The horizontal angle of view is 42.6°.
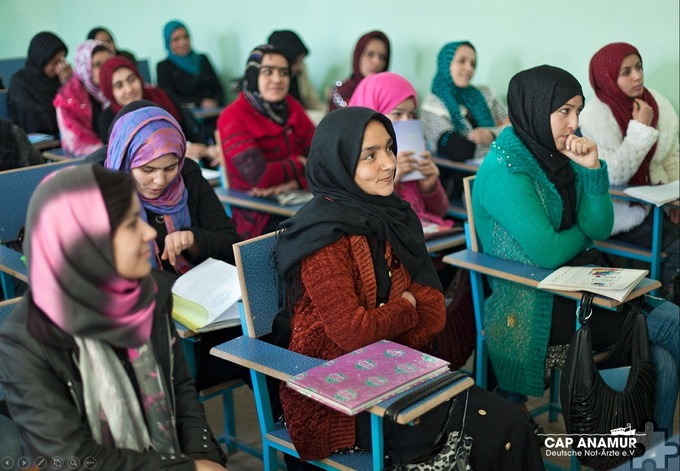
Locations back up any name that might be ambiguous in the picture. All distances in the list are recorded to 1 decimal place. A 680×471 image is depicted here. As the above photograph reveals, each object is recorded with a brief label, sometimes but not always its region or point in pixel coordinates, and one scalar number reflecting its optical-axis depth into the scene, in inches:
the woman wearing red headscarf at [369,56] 201.6
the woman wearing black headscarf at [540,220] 102.0
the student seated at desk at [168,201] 96.7
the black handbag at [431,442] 73.1
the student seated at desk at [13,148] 132.4
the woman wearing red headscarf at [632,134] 137.0
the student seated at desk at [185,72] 258.7
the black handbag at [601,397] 90.2
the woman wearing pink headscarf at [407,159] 127.9
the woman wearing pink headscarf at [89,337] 57.8
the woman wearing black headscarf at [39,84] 202.2
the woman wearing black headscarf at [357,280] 78.7
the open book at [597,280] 90.2
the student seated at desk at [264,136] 143.4
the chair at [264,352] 76.1
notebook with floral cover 66.0
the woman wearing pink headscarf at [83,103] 181.9
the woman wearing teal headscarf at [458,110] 165.5
